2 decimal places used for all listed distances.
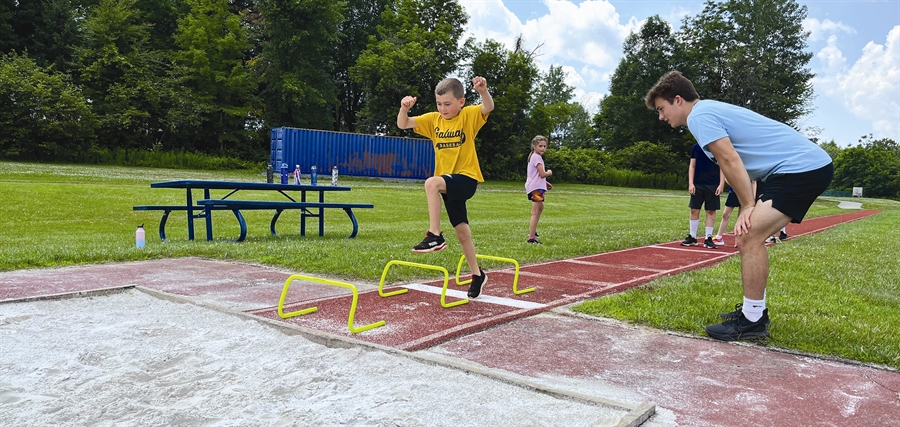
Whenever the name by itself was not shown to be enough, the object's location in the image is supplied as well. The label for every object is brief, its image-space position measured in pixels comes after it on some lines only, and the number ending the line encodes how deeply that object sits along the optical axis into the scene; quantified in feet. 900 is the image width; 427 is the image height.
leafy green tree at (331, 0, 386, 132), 184.96
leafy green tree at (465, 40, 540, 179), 142.72
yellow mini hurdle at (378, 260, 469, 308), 16.19
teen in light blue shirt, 13.24
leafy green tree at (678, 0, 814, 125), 187.11
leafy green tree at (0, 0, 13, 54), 131.13
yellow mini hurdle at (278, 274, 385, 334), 13.55
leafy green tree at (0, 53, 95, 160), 109.40
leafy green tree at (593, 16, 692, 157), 194.80
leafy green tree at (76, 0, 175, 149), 127.13
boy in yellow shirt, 16.78
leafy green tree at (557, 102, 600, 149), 253.65
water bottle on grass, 28.37
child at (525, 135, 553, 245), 32.27
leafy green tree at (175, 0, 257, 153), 142.72
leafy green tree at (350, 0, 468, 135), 138.21
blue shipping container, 101.35
